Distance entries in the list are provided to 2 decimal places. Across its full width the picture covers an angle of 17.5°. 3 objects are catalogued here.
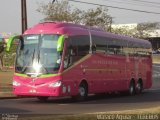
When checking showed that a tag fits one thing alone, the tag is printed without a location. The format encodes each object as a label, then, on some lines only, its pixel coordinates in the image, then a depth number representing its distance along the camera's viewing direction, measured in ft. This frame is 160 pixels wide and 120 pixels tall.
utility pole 100.80
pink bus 72.08
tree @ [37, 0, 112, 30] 188.14
